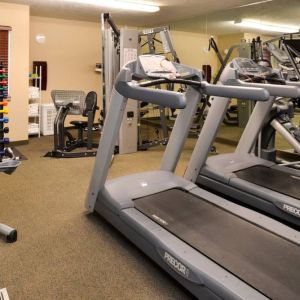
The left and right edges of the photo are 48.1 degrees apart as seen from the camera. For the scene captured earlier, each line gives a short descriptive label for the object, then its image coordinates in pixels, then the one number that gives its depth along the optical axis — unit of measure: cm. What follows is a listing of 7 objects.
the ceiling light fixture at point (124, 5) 543
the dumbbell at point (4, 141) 256
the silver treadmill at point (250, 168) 299
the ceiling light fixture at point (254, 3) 562
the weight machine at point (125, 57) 510
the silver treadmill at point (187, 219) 186
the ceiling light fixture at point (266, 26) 561
